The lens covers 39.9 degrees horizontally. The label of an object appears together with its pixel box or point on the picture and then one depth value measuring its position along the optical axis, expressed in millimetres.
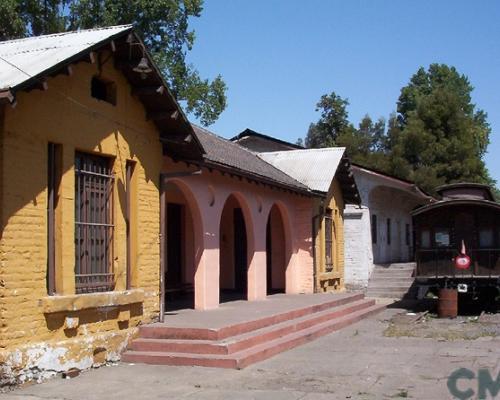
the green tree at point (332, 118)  48031
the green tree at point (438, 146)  34281
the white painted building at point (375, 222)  24812
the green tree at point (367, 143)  38312
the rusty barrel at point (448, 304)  17328
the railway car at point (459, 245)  18094
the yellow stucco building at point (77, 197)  8523
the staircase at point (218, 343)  10000
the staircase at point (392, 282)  23922
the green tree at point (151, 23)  26828
